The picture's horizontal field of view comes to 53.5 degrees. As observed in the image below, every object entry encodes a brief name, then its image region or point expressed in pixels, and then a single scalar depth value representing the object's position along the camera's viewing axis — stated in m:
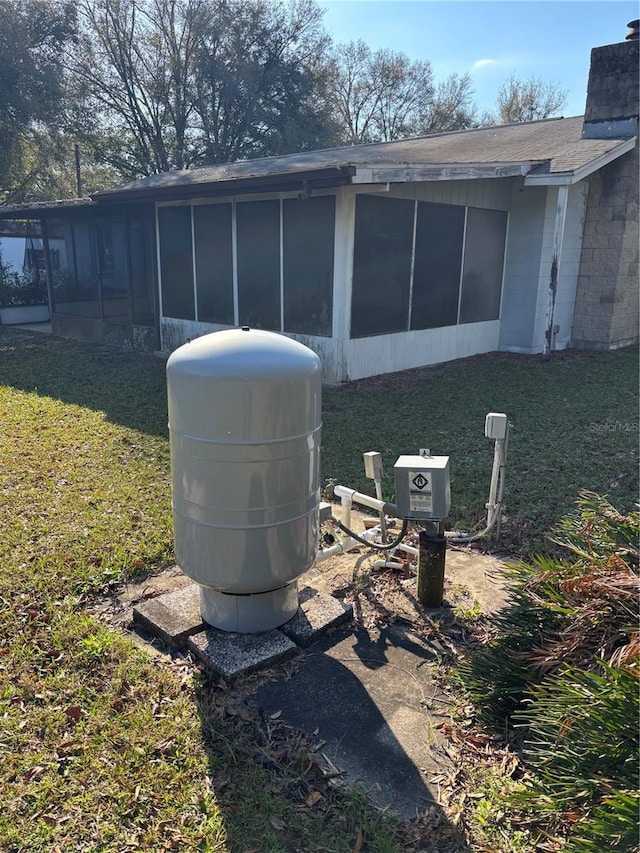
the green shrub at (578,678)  1.91
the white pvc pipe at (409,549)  3.97
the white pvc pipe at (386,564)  4.01
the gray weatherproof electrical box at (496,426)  3.93
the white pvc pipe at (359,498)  3.99
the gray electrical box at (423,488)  3.34
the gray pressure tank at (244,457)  2.80
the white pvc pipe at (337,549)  3.90
